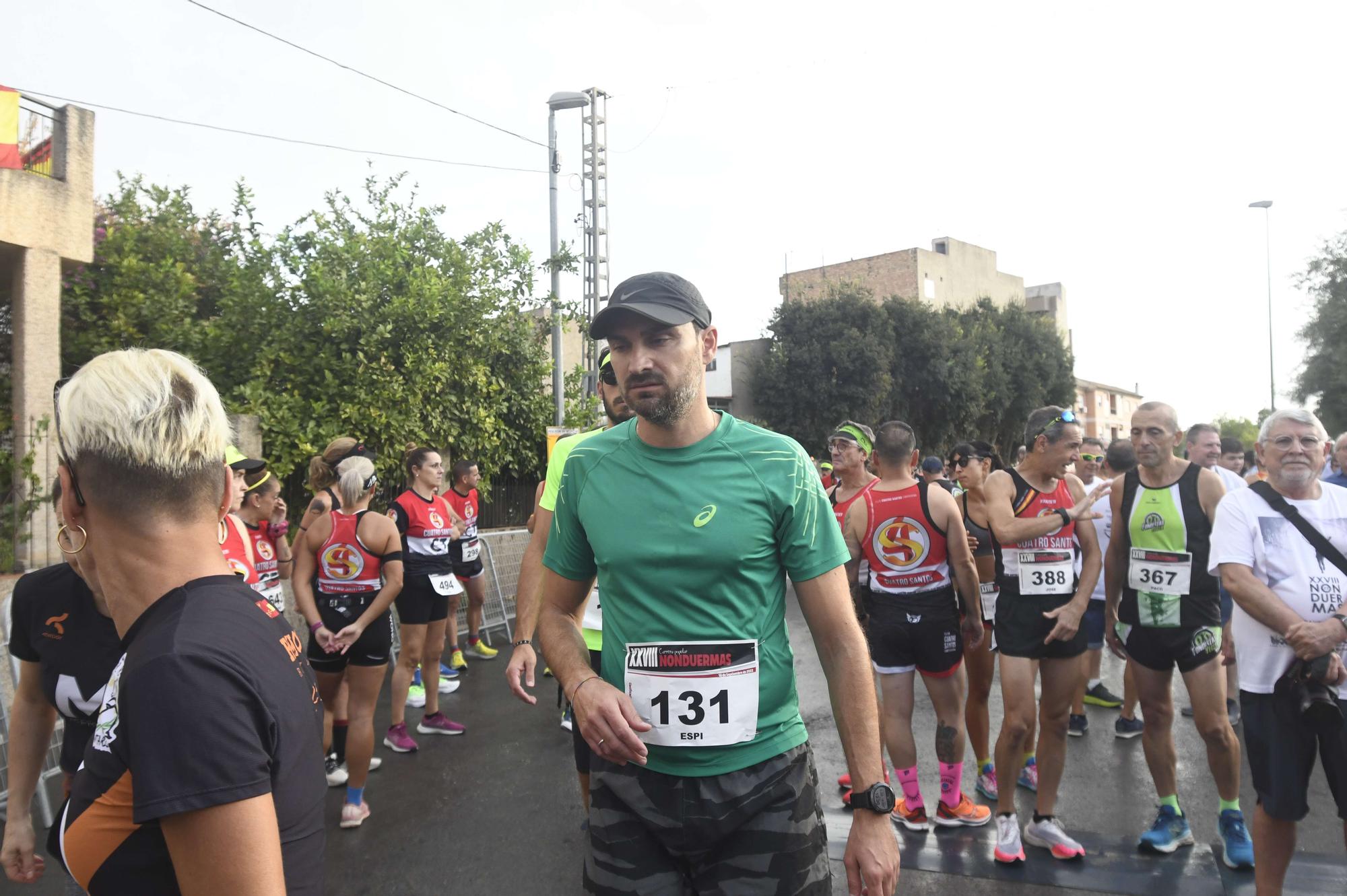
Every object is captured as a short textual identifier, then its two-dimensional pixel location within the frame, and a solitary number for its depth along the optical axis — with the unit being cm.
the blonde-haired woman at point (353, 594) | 514
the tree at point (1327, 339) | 3155
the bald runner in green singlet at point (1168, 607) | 435
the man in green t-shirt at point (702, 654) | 212
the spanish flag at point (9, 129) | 974
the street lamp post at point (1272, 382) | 3256
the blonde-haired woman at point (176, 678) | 120
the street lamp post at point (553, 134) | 1530
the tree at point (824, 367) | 3078
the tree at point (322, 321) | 1207
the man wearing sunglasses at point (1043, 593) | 444
